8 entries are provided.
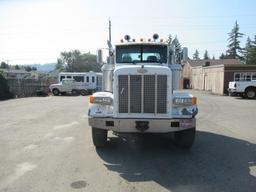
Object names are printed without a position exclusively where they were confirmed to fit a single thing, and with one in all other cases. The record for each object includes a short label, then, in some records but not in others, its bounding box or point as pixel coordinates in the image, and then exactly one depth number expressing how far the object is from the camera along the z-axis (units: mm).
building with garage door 25482
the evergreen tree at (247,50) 56069
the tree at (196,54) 101010
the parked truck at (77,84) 23888
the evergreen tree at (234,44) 63333
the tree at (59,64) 75252
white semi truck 4795
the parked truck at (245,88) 19188
